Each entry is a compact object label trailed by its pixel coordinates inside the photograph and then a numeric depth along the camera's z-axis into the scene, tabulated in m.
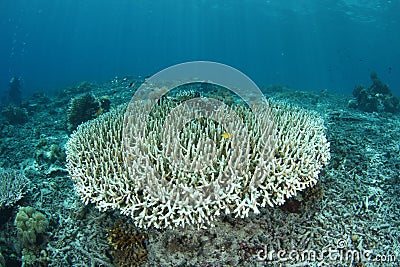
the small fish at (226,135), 4.28
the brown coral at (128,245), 3.92
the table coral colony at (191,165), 3.65
